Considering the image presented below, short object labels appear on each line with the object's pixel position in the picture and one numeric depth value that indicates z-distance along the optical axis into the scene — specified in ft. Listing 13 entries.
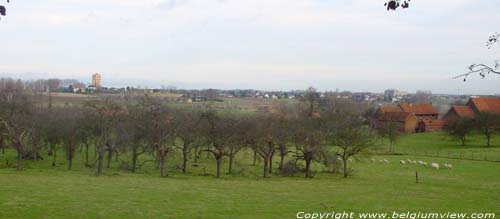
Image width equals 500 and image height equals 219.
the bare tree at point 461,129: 252.62
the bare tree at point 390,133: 247.50
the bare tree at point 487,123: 245.04
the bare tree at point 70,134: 159.74
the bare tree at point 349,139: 151.43
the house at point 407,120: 334.65
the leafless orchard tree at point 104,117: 152.35
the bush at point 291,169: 155.58
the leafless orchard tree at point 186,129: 154.51
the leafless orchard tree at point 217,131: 150.58
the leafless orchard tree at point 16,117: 148.87
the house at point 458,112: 335.92
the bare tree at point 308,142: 146.61
